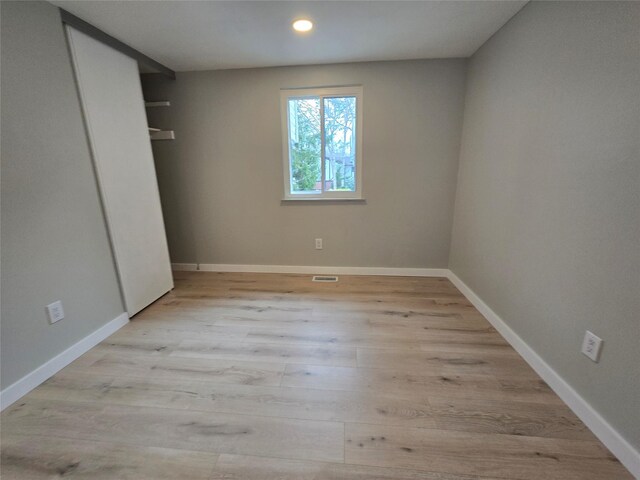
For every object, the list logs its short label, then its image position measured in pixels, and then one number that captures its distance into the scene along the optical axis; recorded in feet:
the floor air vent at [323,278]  9.71
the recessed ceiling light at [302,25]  6.14
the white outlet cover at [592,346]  3.94
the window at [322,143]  8.97
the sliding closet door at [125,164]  6.09
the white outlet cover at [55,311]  5.25
